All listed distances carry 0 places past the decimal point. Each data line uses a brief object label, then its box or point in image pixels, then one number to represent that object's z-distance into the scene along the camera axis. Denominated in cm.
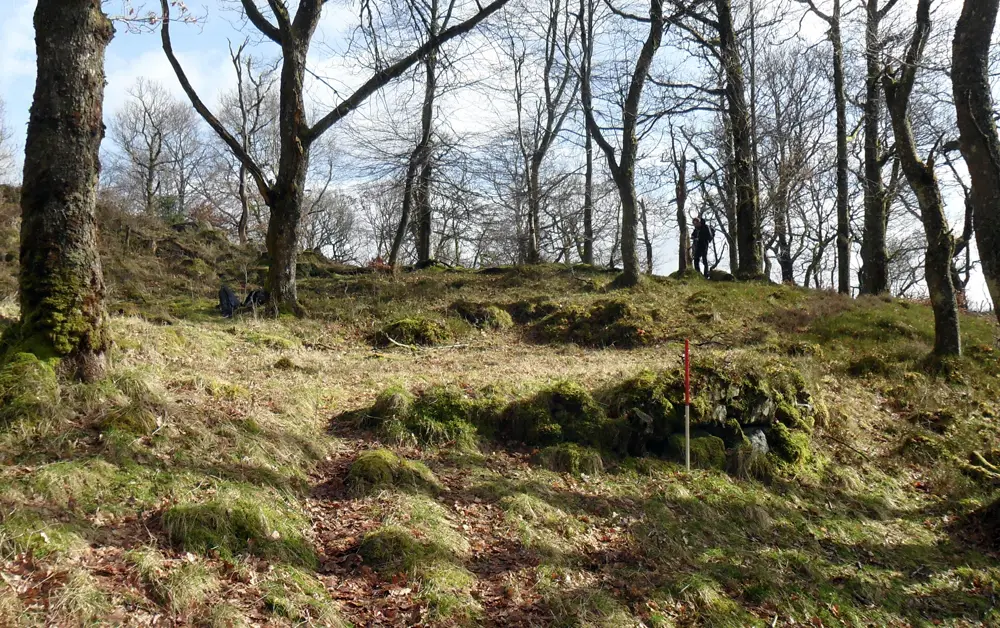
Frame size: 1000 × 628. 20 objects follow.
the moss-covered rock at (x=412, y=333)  1085
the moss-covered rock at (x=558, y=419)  662
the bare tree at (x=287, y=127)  1062
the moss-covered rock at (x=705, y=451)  670
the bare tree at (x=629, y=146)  1487
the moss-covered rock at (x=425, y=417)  627
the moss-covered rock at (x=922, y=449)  753
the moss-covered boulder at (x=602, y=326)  1168
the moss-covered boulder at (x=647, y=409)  679
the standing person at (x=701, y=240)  1788
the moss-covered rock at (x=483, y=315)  1267
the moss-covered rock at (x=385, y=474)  509
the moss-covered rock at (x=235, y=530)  380
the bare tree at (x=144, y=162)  3544
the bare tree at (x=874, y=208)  1529
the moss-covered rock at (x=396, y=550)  413
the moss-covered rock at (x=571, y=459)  620
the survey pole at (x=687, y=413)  645
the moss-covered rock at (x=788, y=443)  702
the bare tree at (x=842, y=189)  1677
